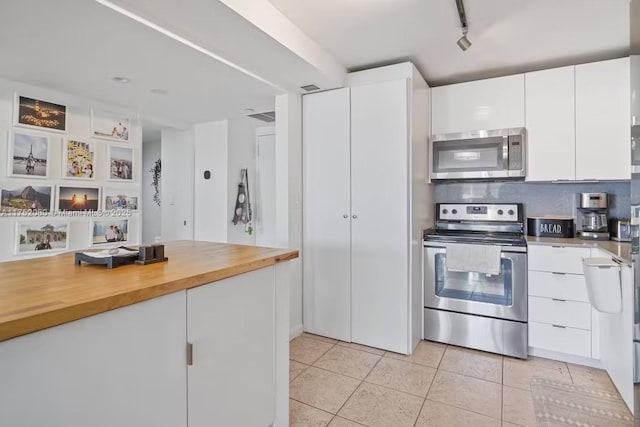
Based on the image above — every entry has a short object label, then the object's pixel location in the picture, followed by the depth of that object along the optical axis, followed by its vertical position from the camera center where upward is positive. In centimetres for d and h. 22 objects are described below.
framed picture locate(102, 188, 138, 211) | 333 +15
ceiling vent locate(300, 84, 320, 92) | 290 +109
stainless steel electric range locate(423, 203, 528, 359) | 263 -59
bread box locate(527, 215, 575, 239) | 283 -10
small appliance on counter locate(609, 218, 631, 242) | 262 -12
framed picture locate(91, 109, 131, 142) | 318 +85
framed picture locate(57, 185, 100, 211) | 296 +14
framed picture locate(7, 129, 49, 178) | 263 +48
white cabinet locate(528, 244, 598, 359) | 246 -65
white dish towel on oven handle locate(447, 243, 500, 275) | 264 -34
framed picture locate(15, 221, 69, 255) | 272 -19
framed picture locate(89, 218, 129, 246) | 324 -16
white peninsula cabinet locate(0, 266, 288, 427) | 85 -47
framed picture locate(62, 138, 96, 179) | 296 +49
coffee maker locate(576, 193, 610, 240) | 273 -2
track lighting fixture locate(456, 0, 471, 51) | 208 +121
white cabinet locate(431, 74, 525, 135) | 285 +95
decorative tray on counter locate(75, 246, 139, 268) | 136 -18
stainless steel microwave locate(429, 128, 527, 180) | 282 +52
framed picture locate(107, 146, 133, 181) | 333 +50
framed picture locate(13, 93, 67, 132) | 265 +81
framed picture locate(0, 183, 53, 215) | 262 +12
